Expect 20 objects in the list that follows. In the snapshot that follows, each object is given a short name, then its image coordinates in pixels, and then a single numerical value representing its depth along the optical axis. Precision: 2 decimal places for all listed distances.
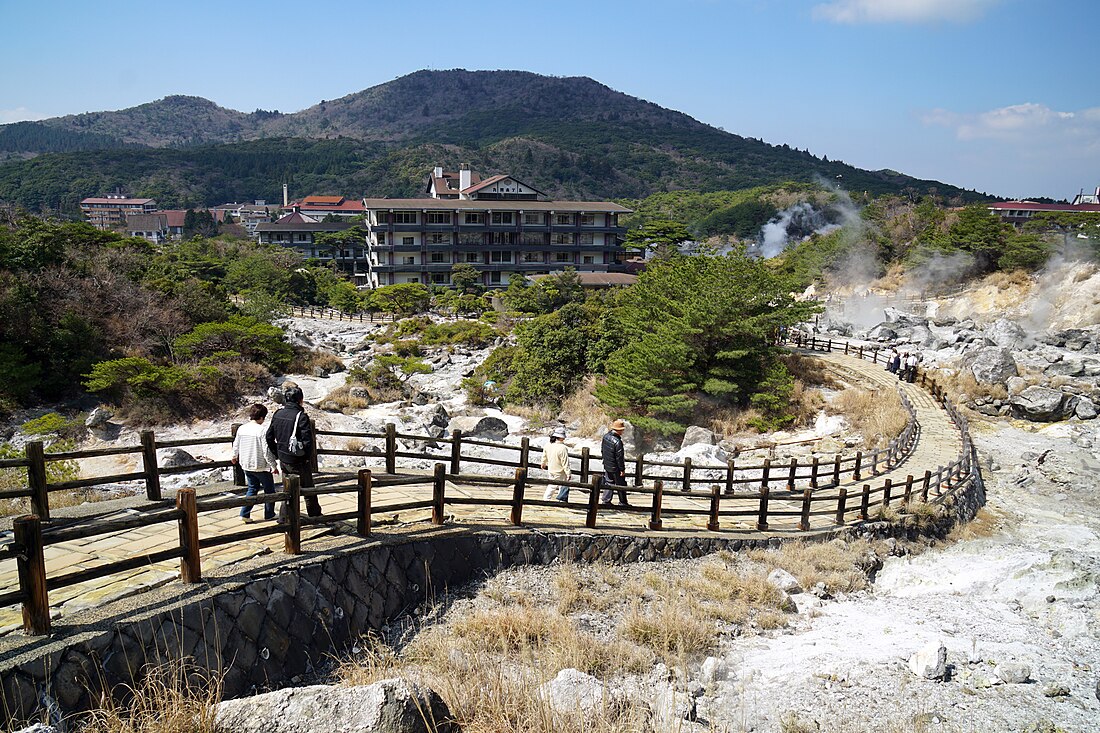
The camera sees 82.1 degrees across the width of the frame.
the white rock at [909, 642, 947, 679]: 6.59
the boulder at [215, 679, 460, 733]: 3.82
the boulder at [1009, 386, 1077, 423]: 21.67
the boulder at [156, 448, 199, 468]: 14.42
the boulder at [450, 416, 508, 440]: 21.36
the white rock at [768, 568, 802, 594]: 8.93
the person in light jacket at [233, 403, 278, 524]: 6.96
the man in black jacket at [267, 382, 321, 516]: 6.62
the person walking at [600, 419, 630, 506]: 9.76
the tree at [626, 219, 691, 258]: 63.78
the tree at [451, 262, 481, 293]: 55.62
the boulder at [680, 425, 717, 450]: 18.94
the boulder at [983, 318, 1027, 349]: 30.64
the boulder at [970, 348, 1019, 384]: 23.88
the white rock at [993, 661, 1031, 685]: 6.57
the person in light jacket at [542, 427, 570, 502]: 9.59
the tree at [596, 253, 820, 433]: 20.62
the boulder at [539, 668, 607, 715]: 4.51
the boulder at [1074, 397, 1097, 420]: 21.50
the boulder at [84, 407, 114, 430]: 20.11
